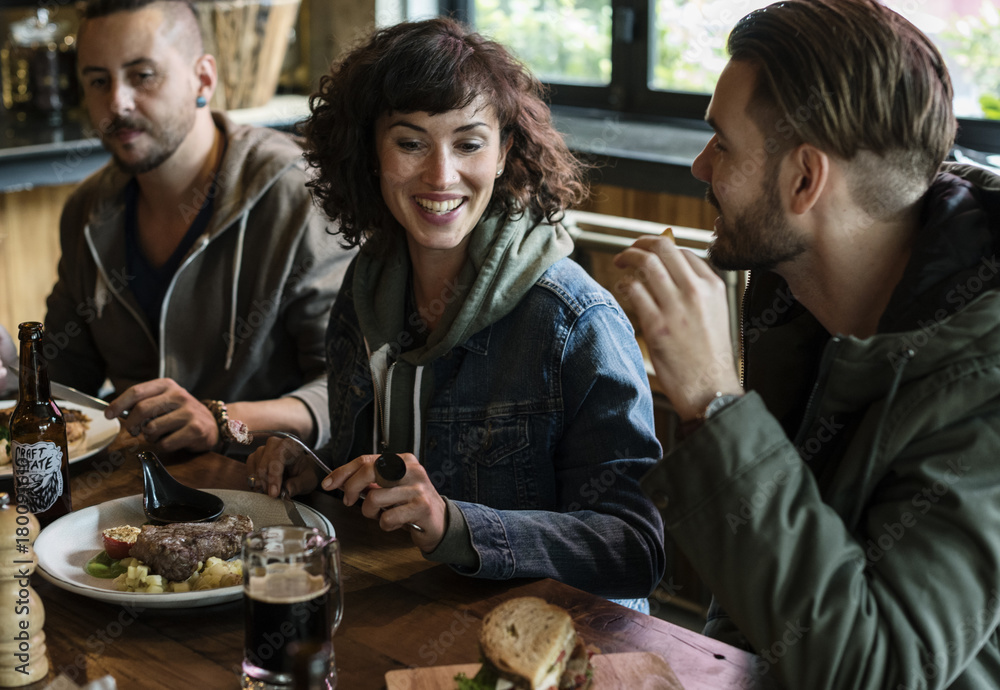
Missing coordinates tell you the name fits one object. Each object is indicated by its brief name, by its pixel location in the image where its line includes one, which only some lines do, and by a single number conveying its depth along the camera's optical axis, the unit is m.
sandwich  0.90
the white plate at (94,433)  1.56
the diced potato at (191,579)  1.15
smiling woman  1.34
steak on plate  1.17
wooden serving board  0.96
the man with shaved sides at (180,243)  2.17
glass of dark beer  0.95
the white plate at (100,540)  1.10
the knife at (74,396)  1.83
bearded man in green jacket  0.94
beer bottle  1.31
